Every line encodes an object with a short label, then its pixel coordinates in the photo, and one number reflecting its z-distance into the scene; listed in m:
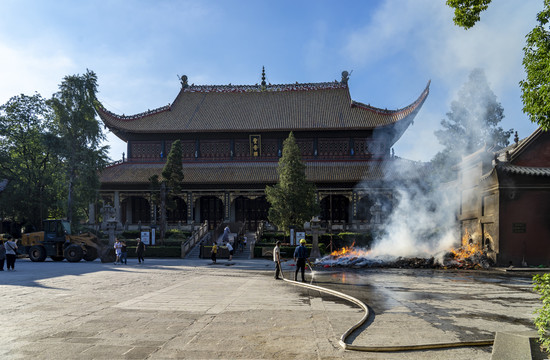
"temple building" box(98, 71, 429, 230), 37.06
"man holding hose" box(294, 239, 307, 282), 14.03
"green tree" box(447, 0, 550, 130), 6.64
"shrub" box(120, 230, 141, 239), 32.47
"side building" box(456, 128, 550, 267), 20.50
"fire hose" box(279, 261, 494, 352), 5.59
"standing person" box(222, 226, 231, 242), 31.56
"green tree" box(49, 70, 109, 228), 30.77
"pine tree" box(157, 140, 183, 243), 31.52
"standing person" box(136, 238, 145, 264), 22.93
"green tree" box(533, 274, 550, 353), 4.61
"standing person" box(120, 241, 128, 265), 21.73
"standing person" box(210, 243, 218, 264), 22.42
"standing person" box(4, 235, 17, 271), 17.47
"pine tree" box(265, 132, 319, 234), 29.44
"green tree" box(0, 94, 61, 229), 31.14
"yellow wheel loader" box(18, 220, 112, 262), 22.30
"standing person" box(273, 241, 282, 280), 14.89
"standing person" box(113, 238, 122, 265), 21.09
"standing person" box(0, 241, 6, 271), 17.35
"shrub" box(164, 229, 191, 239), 32.06
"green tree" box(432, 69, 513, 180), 40.06
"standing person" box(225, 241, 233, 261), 23.03
